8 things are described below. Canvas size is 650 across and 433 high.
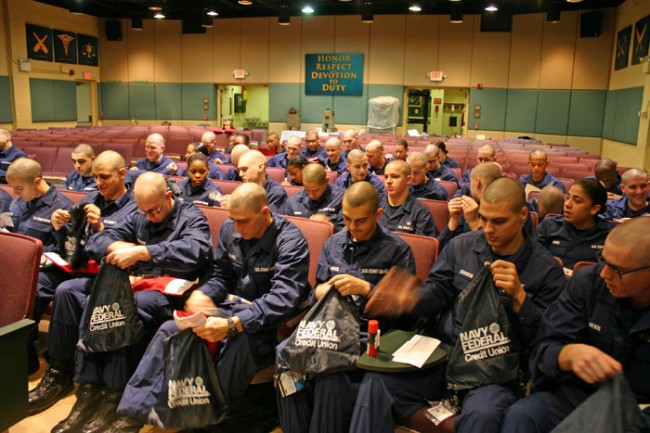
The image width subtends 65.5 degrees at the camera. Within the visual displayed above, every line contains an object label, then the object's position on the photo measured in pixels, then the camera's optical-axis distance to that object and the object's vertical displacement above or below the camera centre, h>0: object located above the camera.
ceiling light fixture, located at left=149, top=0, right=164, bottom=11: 13.19 +3.21
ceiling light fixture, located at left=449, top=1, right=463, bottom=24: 12.88 +3.02
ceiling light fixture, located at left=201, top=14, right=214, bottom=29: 15.17 +3.14
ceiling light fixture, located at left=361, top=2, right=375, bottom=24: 13.62 +3.14
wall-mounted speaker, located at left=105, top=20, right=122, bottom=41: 16.84 +3.16
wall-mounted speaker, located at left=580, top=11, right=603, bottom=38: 13.36 +2.94
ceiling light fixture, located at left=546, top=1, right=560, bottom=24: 12.70 +3.05
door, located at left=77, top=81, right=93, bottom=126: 17.52 +0.68
